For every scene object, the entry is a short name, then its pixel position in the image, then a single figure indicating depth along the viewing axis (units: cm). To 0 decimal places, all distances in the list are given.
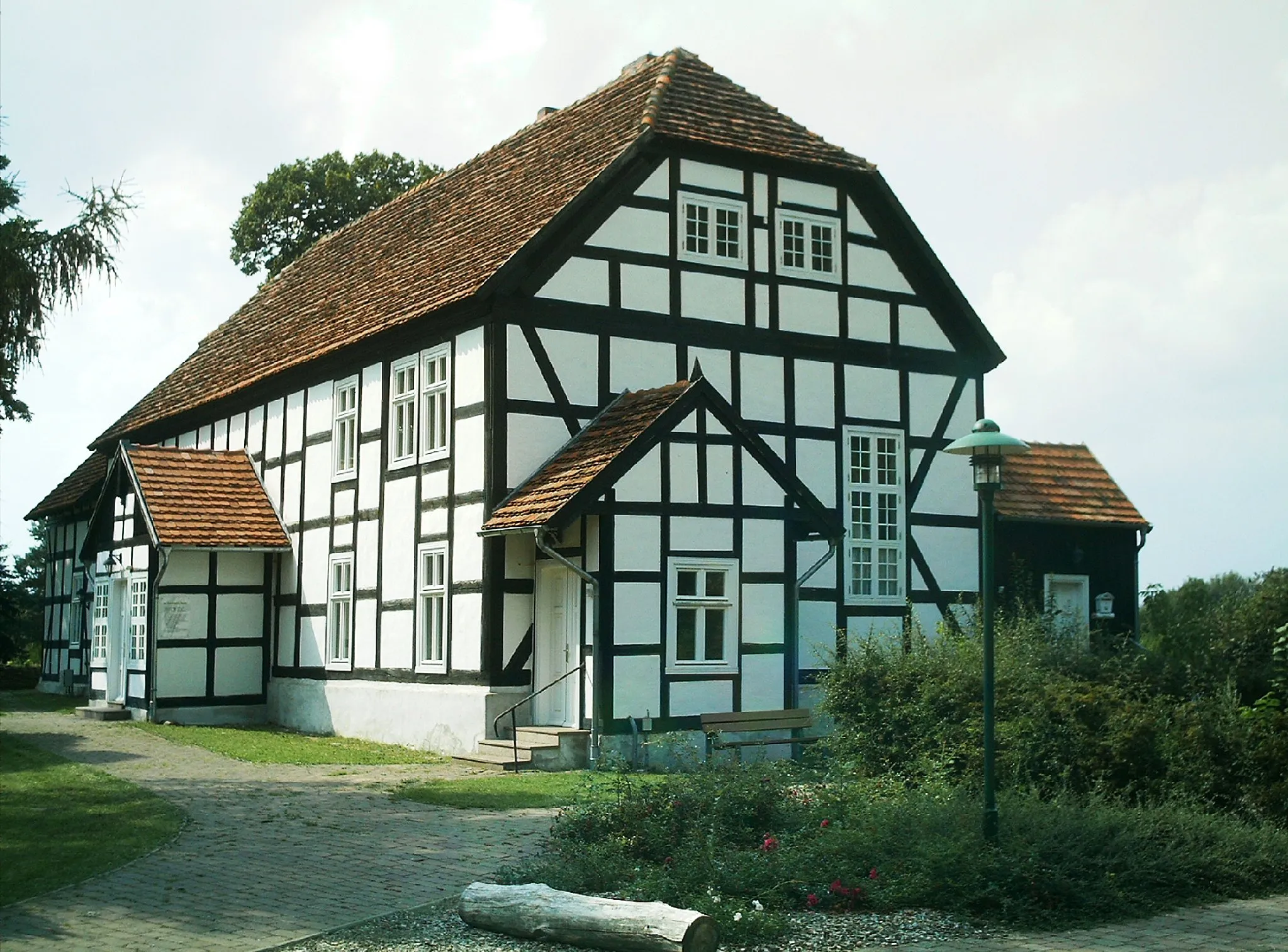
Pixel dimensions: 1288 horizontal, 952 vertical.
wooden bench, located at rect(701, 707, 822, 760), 1692
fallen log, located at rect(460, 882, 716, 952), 841
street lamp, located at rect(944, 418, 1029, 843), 1123
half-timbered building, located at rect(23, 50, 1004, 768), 1880
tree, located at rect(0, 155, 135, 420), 1623
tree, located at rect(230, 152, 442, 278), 4119
